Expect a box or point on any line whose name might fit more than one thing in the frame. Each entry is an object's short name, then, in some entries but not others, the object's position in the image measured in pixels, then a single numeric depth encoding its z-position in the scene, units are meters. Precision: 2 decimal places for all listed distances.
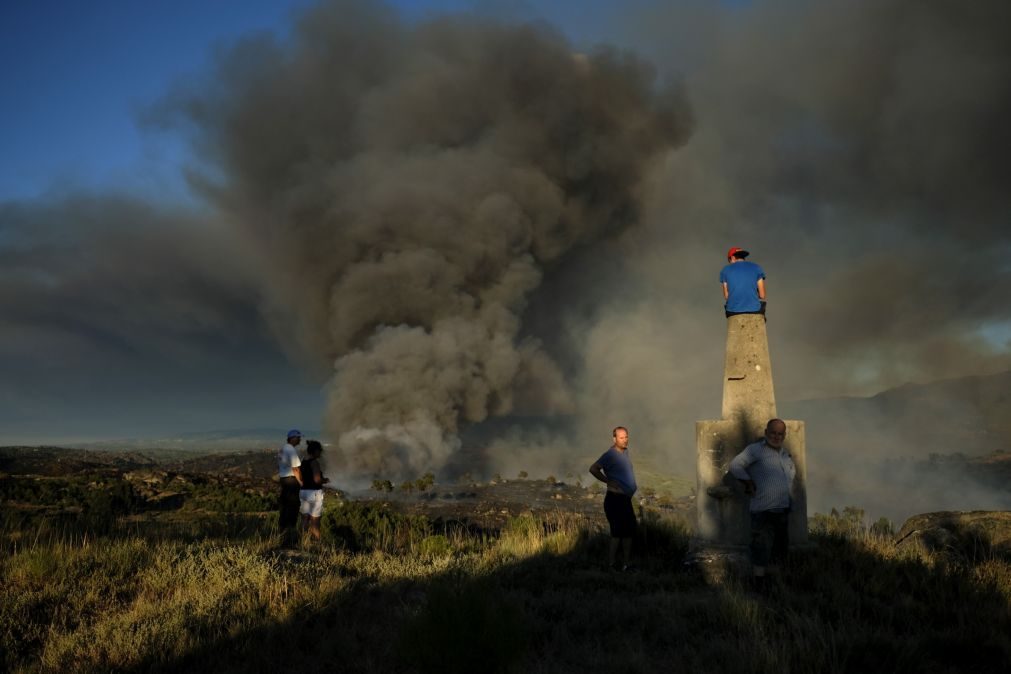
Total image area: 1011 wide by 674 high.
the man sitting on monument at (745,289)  7.21
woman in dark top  8.75
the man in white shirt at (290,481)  8.84
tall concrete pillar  6.80
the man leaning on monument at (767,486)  5.63
